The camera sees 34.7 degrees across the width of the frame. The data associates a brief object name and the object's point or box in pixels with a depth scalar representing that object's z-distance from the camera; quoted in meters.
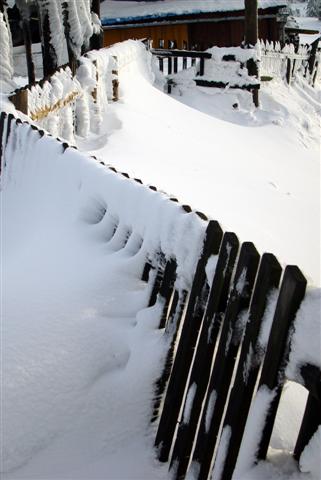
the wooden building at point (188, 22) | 25.69
